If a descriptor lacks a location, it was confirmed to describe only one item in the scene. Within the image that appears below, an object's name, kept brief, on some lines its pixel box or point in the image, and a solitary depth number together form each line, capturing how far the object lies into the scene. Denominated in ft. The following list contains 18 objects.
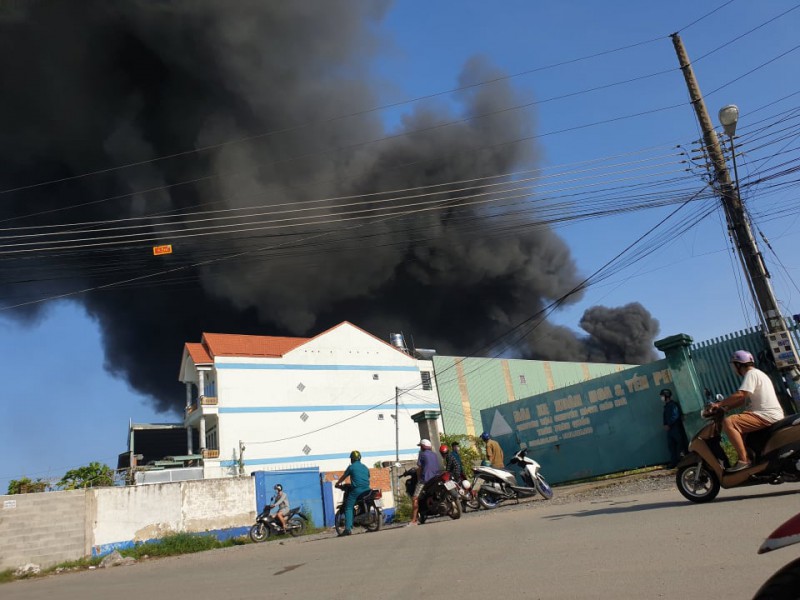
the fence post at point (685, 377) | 31.50
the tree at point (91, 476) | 55.11
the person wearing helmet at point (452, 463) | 32.42
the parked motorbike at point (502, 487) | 31.07
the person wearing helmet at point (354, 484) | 27.81
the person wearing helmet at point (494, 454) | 34.22
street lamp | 31.83
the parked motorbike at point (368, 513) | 28.84
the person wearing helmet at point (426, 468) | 28.48
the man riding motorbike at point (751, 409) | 16.39
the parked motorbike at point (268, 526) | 42.55
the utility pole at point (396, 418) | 103.55
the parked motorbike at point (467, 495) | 31.73
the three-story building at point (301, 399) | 93.50
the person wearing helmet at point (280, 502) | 43.16
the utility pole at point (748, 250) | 29.12
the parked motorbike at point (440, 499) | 27.55
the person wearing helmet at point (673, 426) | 31.68
